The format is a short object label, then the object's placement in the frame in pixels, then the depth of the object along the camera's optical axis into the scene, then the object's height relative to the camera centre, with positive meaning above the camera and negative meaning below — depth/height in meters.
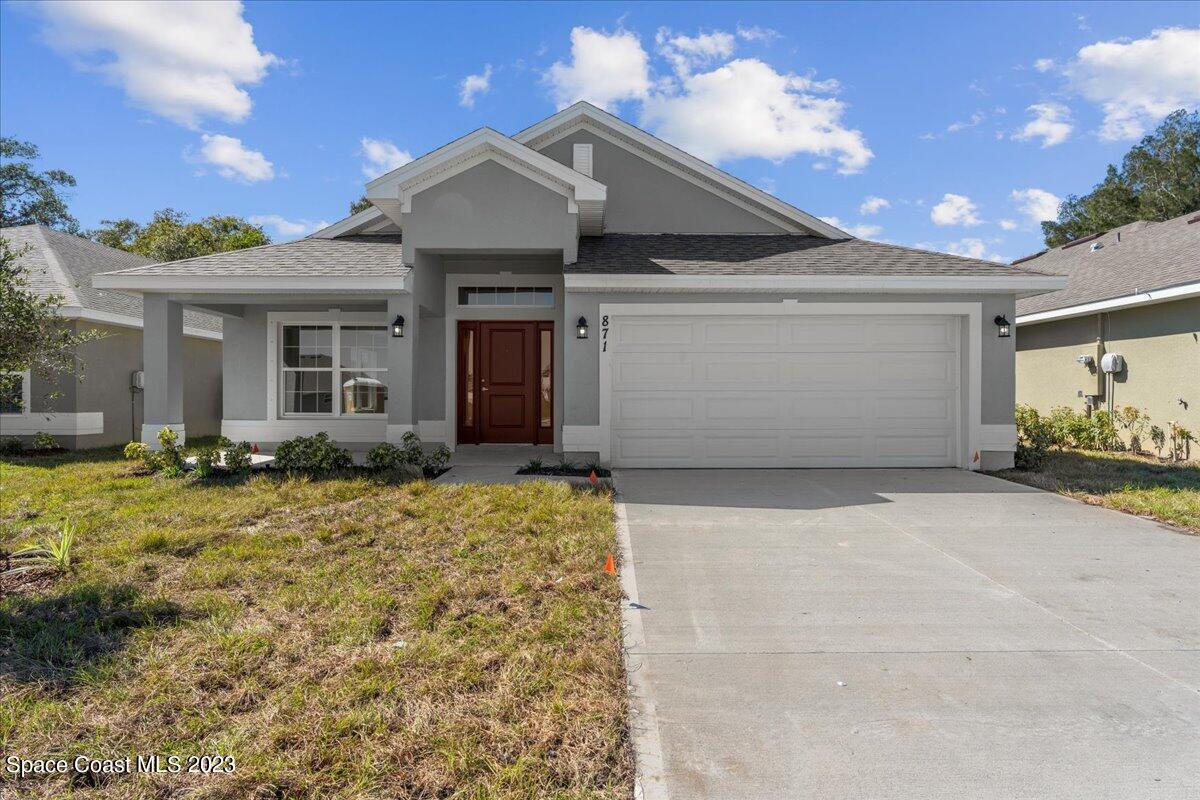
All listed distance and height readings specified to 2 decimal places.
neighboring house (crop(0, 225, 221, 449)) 11.77 +0.59
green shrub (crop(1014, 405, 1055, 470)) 9.36 -0.63
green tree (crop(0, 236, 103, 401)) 5.55 +0.59
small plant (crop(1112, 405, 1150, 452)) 11.09 -0.33
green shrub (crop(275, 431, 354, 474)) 8.66 -0.85
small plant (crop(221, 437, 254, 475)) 8.62 -0.90
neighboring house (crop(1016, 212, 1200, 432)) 10.36 +1.45
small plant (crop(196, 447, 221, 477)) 8.41 -0.94
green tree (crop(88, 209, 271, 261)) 25.28 +7.36
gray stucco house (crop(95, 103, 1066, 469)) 8.98 +1.21
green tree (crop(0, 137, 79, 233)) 28.45 +9.53
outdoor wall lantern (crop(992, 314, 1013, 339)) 9.18 +1.14
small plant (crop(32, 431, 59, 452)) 11.38 -0.92
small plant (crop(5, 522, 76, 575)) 4.60 -1.27
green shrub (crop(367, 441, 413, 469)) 8.54 -0.85
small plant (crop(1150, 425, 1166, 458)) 10.73 -0.55
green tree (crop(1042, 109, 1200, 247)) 29.55 +11.00
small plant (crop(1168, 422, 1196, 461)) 10.23 -0.59
